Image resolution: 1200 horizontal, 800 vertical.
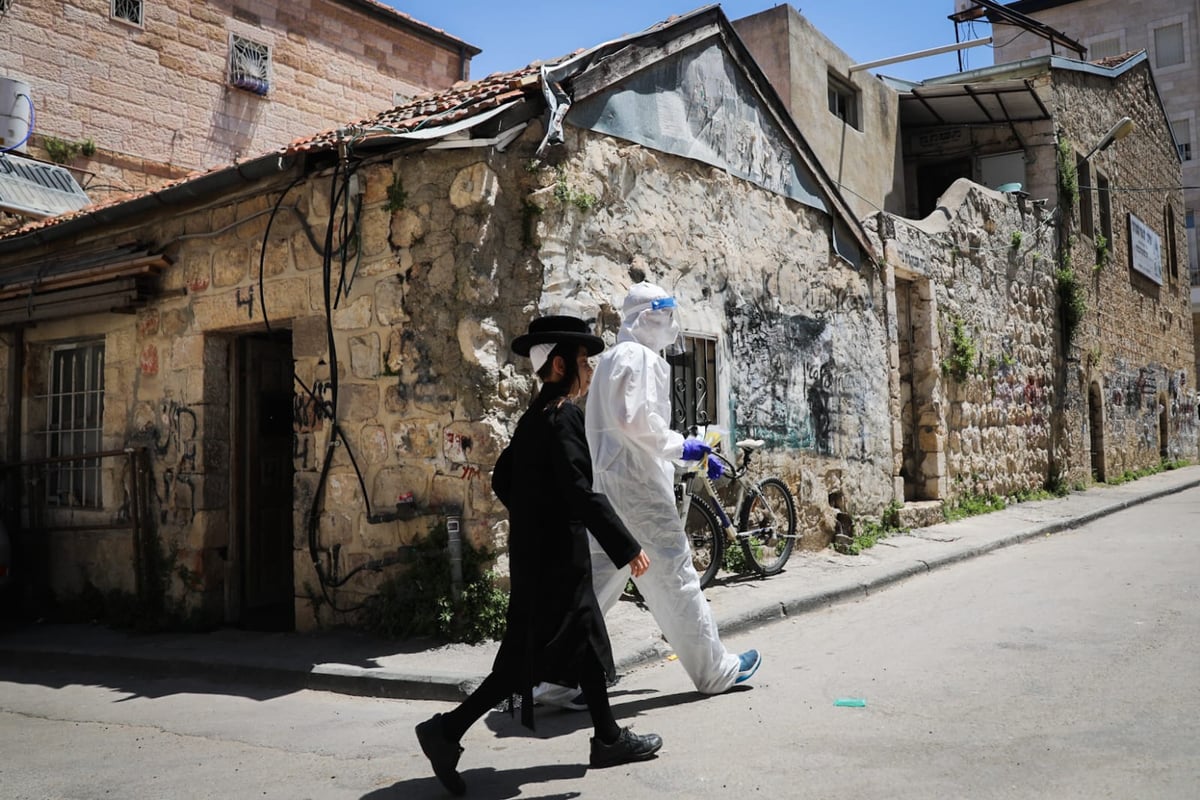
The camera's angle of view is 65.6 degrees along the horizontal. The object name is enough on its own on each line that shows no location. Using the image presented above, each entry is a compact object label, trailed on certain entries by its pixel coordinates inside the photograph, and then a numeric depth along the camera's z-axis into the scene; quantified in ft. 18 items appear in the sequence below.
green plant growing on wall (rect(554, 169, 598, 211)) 21.79
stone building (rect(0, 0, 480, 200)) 35.88
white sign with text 67.62
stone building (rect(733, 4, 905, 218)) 43.47
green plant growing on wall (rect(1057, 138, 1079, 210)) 53.63
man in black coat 11.85
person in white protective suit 14.87
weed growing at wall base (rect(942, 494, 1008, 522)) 38.52
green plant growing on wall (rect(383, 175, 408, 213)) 20.62
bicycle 24.31
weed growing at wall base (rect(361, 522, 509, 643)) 19.47
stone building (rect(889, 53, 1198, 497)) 43.04
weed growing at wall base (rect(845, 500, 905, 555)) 30.71
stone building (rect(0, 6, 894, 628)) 20.44
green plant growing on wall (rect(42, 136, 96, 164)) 35.35
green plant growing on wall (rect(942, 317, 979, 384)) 39.75
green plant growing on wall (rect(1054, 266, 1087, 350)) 51.90
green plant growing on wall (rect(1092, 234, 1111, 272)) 59.11
